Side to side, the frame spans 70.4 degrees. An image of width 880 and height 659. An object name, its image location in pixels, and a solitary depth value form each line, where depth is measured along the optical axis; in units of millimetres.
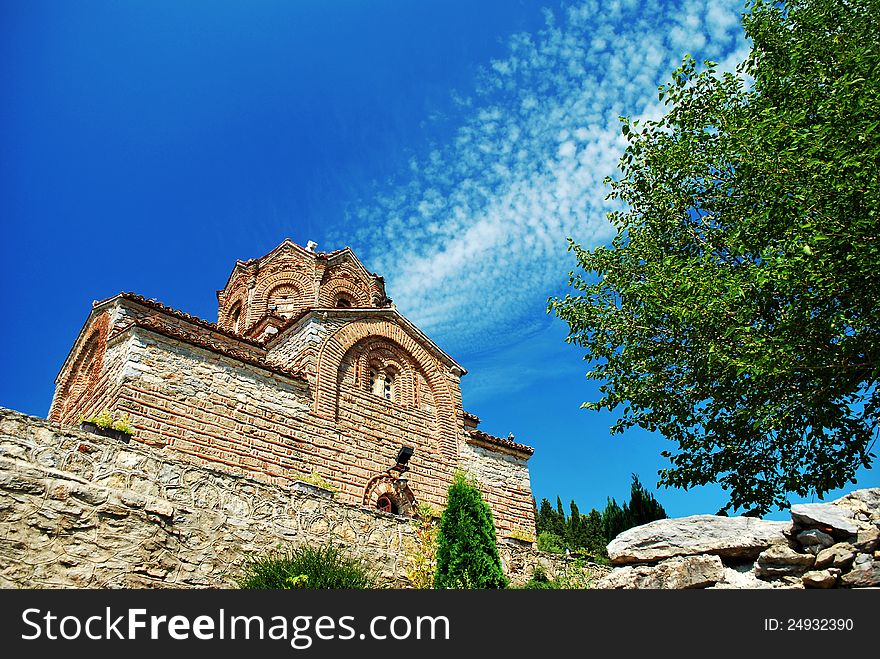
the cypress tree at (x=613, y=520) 17109
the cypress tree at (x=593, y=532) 20939
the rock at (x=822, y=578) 5465
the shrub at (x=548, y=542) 14219
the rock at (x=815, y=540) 5688
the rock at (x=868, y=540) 5492
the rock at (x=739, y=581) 5754
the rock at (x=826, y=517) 5668
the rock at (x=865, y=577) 5281
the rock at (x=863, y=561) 5344
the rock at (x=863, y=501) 5859
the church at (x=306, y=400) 11797
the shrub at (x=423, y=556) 9602
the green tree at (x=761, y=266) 8734
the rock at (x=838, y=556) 5473
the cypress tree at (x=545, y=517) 27578
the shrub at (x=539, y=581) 9773
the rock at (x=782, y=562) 5707
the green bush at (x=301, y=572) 7516
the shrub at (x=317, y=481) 12555
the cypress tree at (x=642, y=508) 16297
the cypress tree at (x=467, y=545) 9133
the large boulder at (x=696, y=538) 6109
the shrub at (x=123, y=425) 10055
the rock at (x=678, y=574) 5945
